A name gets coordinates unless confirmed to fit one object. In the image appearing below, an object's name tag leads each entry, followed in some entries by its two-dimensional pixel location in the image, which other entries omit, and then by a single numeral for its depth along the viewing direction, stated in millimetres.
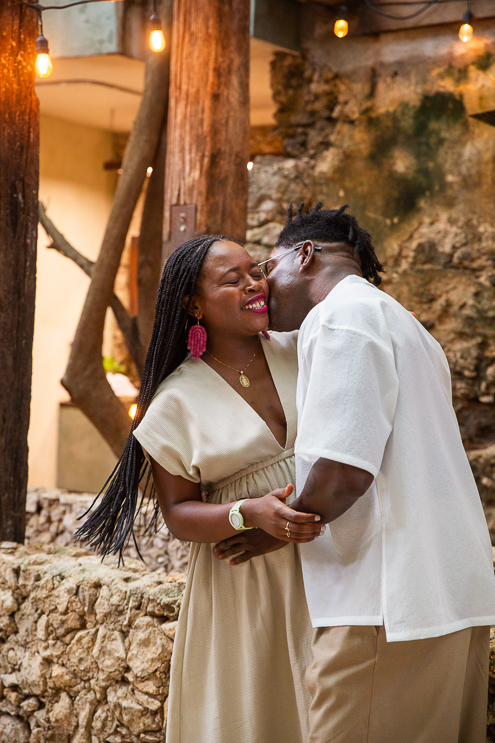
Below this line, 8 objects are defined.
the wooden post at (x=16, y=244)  3473
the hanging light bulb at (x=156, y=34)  4250
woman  2090
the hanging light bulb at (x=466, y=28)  5145
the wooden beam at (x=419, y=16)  5449
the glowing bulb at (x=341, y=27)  5297
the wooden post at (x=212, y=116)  4020
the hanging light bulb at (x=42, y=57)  3400
